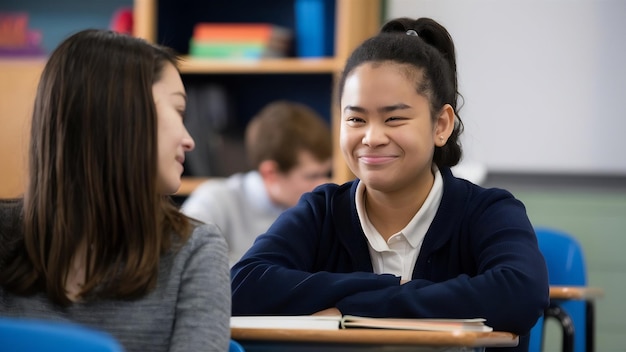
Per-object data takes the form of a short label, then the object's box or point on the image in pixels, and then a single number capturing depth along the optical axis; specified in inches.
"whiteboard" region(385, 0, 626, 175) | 258.3
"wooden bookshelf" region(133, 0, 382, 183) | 263.7
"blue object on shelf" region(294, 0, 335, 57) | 269.7
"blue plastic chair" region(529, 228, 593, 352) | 173.9
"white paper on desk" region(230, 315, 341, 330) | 98.7
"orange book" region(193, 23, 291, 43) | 270.5
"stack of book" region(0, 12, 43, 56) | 294.4
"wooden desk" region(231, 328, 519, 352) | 91.3
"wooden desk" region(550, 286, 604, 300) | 149.4
